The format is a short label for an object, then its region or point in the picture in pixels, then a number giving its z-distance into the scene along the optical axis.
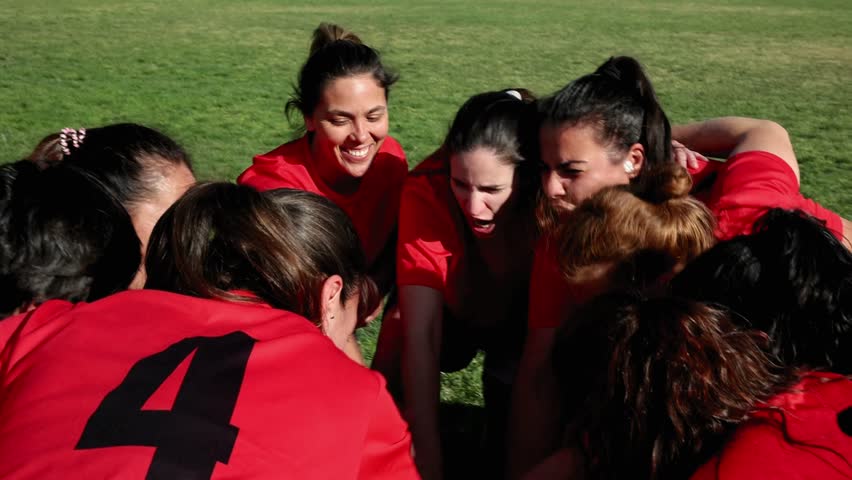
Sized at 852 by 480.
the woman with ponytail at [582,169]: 2.68
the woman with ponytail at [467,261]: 2.85
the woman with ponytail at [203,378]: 1.54
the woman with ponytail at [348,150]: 3.46
